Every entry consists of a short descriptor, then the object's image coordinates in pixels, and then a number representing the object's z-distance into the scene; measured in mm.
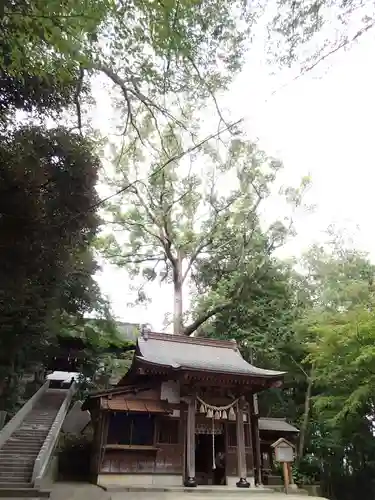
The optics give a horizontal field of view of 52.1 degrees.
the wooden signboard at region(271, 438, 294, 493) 11984
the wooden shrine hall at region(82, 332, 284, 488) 11648
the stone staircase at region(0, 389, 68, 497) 9297
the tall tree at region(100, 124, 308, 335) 20359
